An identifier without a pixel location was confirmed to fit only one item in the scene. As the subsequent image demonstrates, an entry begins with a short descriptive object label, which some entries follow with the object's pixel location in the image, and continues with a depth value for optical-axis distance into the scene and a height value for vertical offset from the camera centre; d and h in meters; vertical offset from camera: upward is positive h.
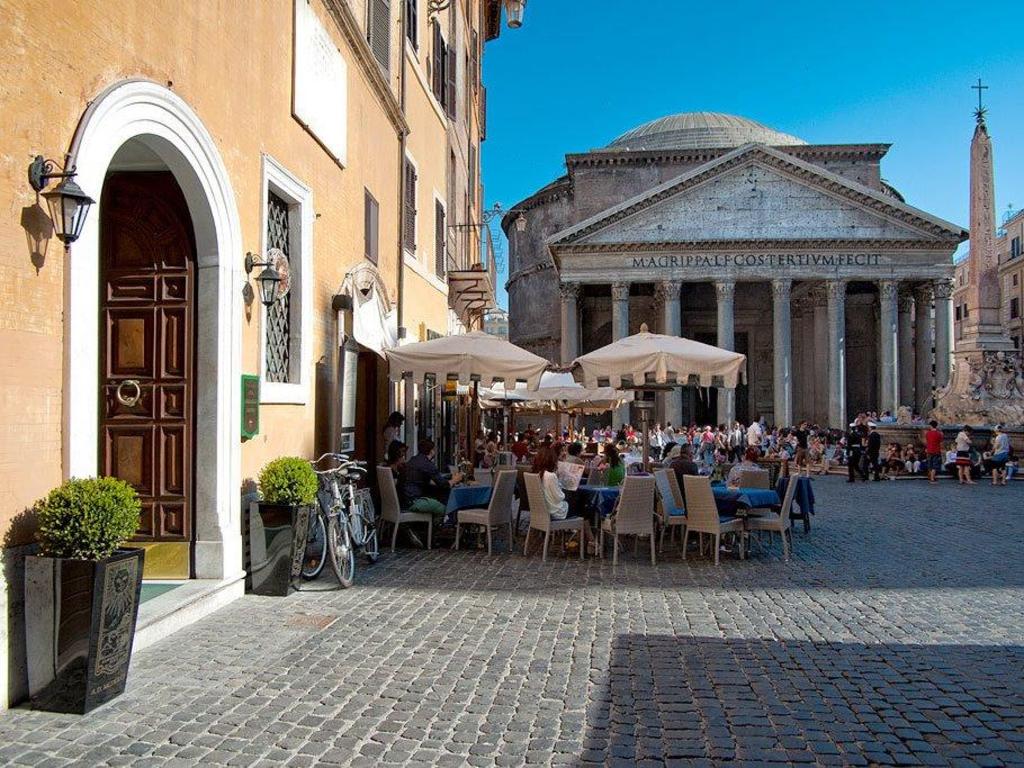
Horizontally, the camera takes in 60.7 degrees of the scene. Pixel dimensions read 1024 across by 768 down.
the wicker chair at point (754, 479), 10.01 -0.89
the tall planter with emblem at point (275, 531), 6.26 -0.91
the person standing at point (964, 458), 18.50 -1.21
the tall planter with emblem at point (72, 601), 3.88 -0.87
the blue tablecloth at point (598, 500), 8.64 -0.97
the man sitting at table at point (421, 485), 8.83 -0.84
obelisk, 21.06 +1.54
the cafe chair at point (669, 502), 8.78 -1.05
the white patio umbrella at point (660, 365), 9.12 +0.40
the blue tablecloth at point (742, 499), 8.63 -0.97
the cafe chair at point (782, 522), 8.41 -1.16
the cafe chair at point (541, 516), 8.15 -1.06
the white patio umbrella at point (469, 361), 9.22 +0.45
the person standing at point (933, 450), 19.20 -1.07
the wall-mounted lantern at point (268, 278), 6.66 +0.96
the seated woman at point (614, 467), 10.07 -0.76
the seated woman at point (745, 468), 9.81 -0.77
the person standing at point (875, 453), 20.22 -1.20
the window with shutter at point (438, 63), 15.97 +6.36
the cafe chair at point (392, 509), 8.68 -1.05
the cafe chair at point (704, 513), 8.23 -1.05
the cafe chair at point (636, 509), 8.16 -1.00
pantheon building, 35.97 +5.98
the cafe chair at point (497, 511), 8.60 -1.07
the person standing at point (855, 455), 20.00 -1.22
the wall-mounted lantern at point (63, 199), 4.04 +0.98
